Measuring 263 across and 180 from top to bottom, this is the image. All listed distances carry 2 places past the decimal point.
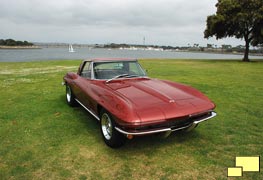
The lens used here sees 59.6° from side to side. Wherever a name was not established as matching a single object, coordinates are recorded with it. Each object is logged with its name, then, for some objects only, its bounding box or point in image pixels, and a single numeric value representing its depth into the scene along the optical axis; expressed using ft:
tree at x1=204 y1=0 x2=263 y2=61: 93.39
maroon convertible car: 11.42
